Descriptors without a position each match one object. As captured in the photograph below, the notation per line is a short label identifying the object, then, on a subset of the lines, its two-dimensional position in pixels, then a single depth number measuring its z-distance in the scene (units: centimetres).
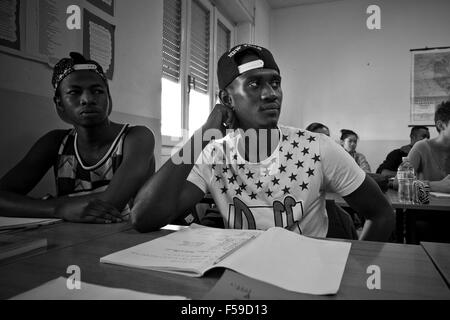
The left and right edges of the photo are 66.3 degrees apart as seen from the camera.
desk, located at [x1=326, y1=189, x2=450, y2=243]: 171
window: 315
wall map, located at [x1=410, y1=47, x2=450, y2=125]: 482
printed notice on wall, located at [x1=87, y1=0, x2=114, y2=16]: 200
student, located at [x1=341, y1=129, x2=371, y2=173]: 466
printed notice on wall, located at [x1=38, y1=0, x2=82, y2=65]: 168
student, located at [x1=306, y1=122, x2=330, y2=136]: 386
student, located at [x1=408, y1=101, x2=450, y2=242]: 222
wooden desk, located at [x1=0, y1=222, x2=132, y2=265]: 86
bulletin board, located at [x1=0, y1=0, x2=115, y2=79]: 153
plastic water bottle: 196
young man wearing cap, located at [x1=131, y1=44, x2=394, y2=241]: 120
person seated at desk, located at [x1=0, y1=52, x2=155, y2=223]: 142
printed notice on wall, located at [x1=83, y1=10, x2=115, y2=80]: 194
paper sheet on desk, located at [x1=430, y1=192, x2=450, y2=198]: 197
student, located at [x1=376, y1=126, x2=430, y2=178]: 398
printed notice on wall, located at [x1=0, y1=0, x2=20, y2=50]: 149
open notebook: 58
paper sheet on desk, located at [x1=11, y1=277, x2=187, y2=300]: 51
